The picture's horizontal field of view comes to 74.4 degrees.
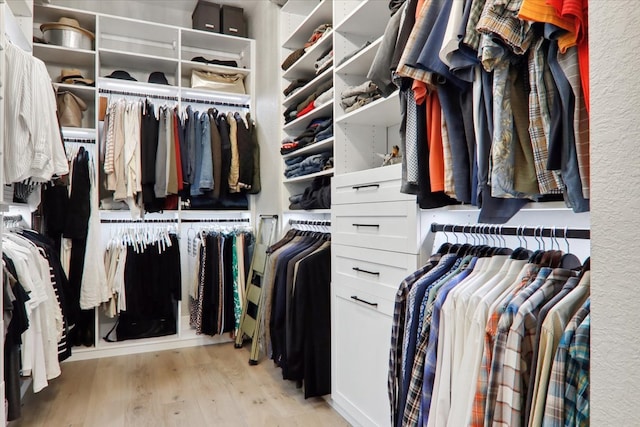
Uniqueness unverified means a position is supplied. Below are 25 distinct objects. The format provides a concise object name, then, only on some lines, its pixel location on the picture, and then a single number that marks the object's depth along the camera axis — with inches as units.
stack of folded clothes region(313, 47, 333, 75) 98.1
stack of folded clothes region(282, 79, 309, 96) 114.3
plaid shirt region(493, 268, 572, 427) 38.5
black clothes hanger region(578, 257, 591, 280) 40.7
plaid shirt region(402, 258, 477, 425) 50.8
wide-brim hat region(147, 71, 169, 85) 135.1
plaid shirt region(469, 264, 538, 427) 41.3
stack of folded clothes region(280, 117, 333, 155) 99.9
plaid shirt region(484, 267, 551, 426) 40.2
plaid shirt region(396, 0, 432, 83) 48.0
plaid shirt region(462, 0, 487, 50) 40.8
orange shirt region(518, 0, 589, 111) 32.4
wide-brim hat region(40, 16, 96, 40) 120.2
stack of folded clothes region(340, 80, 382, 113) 81.1
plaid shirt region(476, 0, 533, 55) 37.0
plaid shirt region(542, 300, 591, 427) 34.6
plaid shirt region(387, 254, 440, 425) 56.8
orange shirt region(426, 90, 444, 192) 51.9
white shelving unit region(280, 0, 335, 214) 100.5
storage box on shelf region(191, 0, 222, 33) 139.4
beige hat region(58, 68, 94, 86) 124.2
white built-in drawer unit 71.7
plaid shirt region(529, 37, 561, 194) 38.1
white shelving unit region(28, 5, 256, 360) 124.6
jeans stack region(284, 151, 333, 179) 102.3
